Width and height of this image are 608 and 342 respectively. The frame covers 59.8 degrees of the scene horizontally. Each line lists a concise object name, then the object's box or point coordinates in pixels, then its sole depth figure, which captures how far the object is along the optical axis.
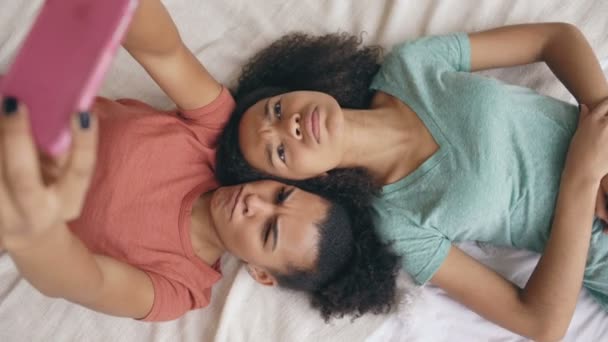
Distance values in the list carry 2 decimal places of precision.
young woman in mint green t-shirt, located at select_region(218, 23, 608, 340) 1.00
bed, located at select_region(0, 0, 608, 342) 1.10
